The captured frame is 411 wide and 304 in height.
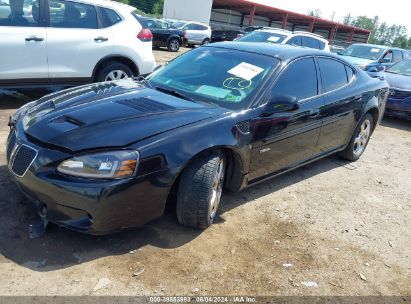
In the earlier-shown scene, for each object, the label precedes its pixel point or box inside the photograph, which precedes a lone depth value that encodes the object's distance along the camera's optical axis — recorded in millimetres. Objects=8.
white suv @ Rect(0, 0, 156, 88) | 5871
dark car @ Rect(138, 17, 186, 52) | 19625
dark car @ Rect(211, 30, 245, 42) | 25641
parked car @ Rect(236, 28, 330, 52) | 12355
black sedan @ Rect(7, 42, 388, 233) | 2830
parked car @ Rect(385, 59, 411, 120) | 8727
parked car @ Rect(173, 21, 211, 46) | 23453
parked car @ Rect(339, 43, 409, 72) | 12262
